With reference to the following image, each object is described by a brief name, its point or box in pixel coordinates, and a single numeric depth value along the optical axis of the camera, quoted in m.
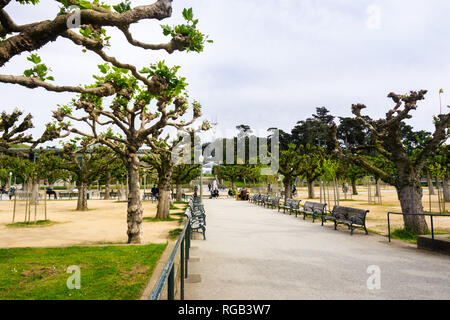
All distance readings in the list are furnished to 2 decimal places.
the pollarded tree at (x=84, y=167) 20.62
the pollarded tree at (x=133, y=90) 4.06
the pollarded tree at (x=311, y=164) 27.48
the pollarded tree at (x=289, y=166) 26.97
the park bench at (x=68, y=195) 36.31
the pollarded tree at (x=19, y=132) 10.00
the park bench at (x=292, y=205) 16.14
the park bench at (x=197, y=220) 8.95
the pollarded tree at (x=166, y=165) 14.55
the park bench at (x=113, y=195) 38.68
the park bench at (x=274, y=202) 20.13
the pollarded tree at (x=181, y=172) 25.18
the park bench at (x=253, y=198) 26.39
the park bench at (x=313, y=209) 12.88
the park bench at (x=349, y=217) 9.82
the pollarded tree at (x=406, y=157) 9.52
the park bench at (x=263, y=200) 22.81
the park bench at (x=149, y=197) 29.58
